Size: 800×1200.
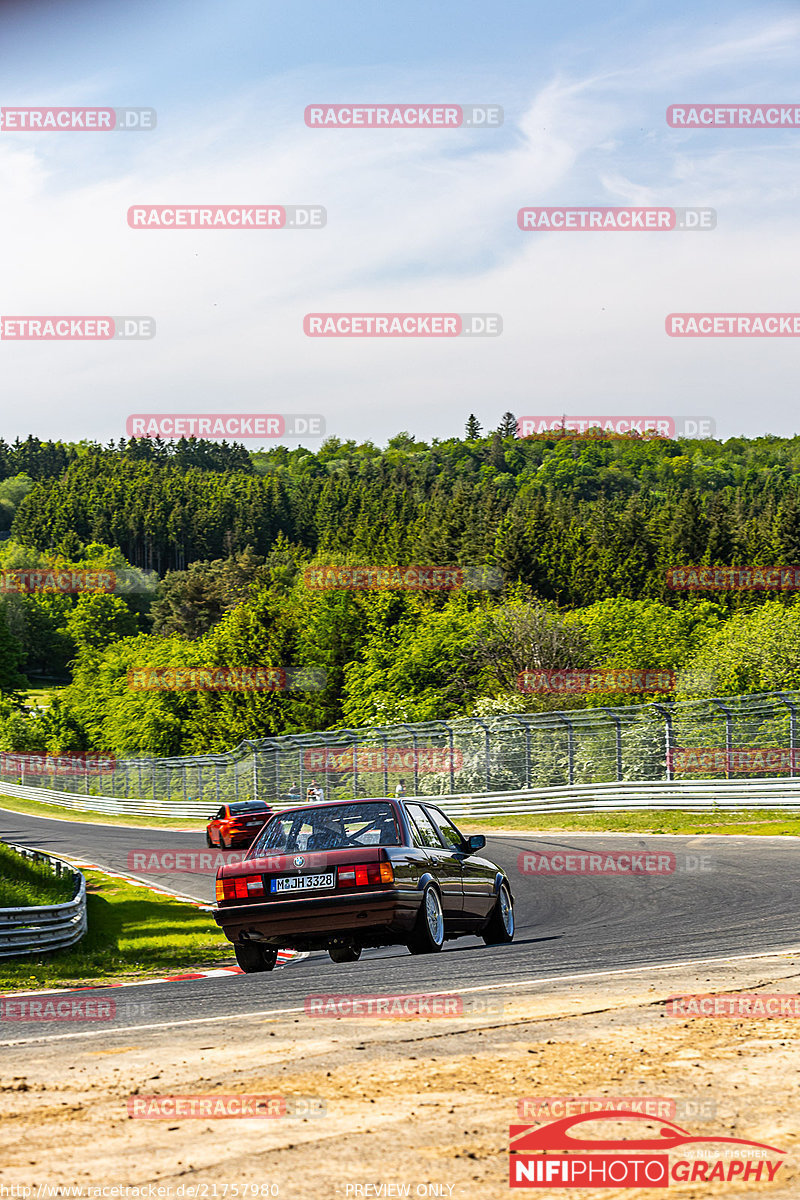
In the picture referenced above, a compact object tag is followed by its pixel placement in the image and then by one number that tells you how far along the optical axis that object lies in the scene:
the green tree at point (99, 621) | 163.62
